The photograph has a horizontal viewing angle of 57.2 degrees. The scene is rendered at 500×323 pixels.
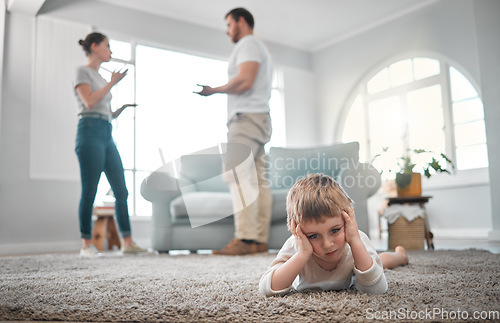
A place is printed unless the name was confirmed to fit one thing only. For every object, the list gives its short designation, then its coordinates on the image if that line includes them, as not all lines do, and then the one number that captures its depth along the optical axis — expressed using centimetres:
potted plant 310
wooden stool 392
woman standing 256
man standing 246
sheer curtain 396
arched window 471
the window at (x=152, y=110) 428
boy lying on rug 94
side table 302
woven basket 291
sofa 279
